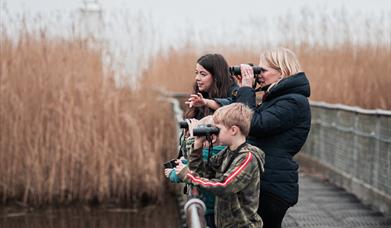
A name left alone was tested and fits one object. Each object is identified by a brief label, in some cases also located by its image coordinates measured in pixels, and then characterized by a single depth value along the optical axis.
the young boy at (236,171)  8.34
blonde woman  8.70
